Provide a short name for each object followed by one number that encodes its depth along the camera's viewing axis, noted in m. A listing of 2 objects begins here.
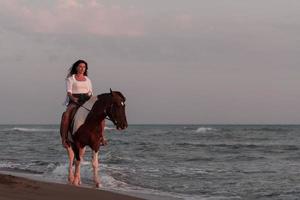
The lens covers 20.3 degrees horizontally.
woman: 13.93
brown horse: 13.33
